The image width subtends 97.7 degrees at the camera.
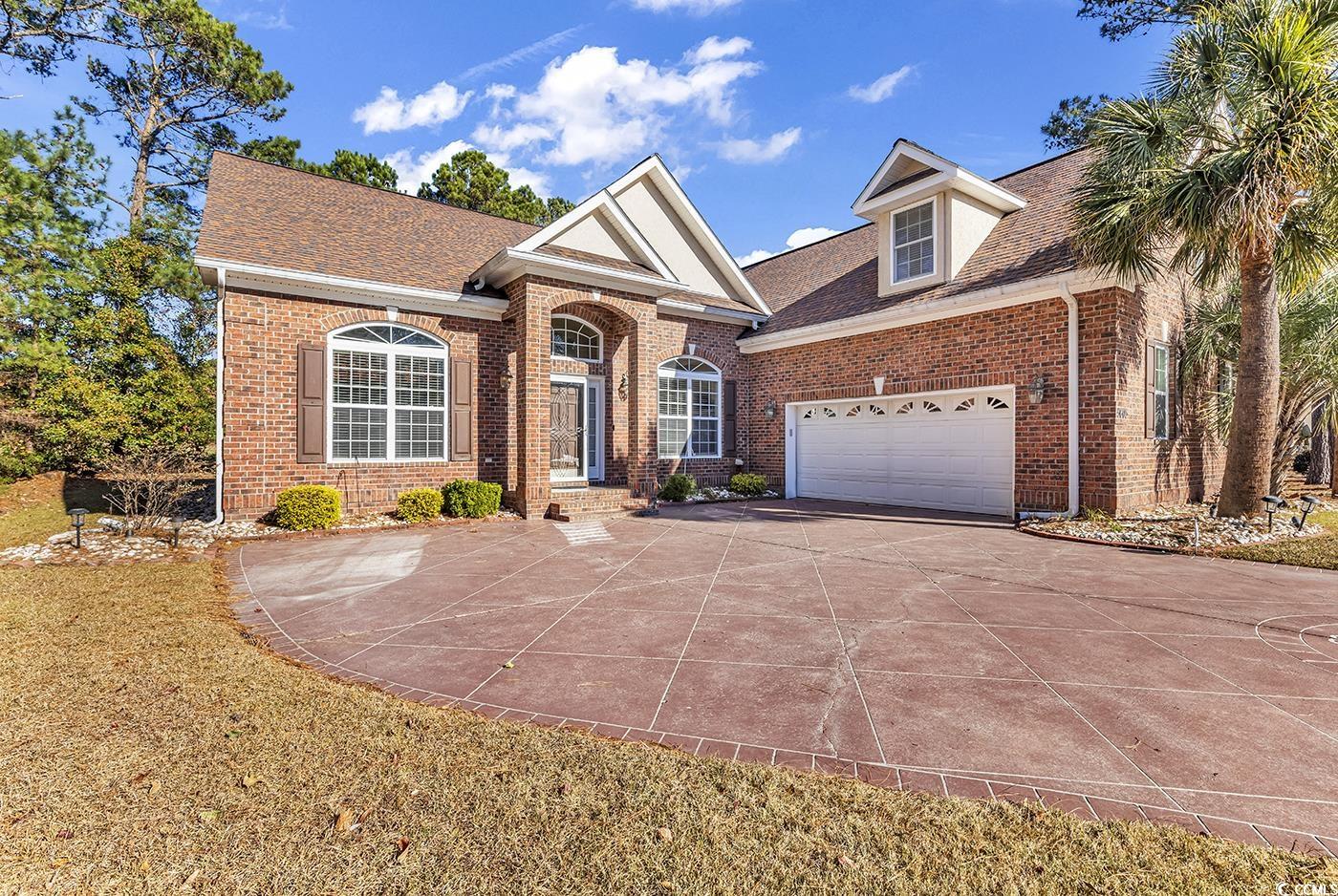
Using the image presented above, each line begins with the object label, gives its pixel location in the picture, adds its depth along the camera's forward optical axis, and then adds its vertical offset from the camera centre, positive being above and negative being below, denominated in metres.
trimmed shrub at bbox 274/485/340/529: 9.34 -1.07
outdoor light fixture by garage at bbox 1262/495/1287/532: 8.05 -0.86
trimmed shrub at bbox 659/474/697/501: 12.92 -1.02
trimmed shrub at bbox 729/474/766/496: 13.95 -0.99
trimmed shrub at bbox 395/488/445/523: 10.34 -1.13
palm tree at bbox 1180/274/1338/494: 9.72 +1.56
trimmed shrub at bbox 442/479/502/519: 10.70 -1.05
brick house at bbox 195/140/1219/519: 9.66 +1.68
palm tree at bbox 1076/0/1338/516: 7.50 +3.71
